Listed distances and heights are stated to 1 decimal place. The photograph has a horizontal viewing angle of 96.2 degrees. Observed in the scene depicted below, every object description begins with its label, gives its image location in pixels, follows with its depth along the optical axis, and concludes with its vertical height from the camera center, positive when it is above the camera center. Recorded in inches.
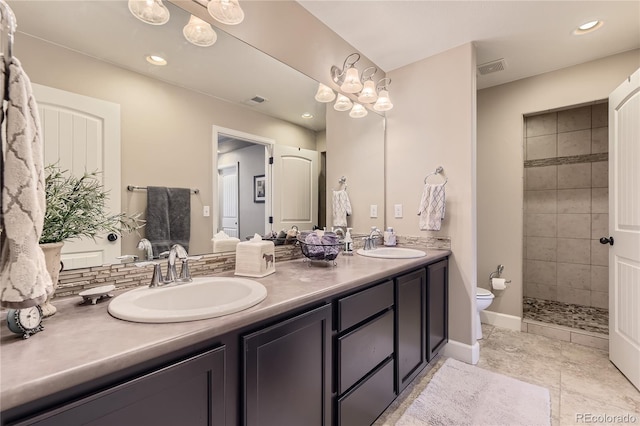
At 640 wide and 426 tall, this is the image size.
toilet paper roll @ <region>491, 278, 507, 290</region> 109.3 -27.3
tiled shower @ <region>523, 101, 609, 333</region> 122.6 -0.8
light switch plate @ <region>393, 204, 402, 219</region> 100.0 +0.6
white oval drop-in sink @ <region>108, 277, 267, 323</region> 31.4 -11.3
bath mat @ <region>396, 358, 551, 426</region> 62.1 -44.8
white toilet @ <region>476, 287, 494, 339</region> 94.2 -30.3
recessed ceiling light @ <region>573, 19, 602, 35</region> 79.4 +52.6
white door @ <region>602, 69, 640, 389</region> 73.3 -4.1
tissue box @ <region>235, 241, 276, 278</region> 52.8 -8.5
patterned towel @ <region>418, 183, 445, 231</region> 87.3 +1.7
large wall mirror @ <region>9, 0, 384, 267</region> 39.6 +22.0
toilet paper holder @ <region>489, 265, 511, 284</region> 113.7 -24.1
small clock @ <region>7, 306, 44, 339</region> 26.6 -10.1
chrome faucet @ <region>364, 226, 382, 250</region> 89.4 -8.5
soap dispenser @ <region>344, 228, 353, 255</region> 80.7 -9.1
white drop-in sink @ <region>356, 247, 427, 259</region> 79.4 -11.6
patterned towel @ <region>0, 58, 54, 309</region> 23.9 +0.4
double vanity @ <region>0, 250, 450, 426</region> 22.9 -15.7
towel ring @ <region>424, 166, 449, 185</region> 91.0 +13.0
